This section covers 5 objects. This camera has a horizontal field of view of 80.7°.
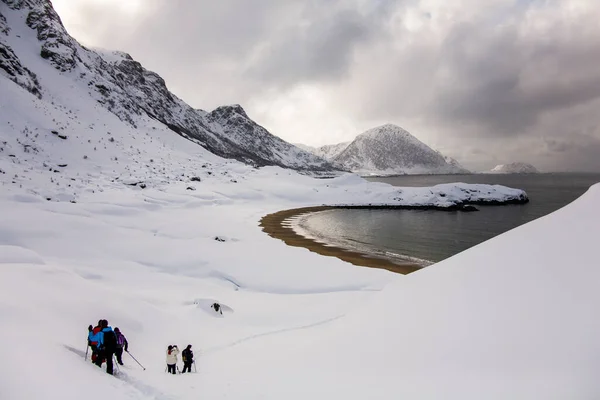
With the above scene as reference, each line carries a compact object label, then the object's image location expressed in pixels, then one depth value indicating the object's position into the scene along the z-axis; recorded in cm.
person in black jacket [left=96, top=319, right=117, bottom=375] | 1048
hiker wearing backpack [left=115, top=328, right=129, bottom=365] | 1120
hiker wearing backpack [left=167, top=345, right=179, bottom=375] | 1180
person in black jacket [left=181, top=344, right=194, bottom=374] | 1214
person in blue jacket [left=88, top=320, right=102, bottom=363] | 1069
